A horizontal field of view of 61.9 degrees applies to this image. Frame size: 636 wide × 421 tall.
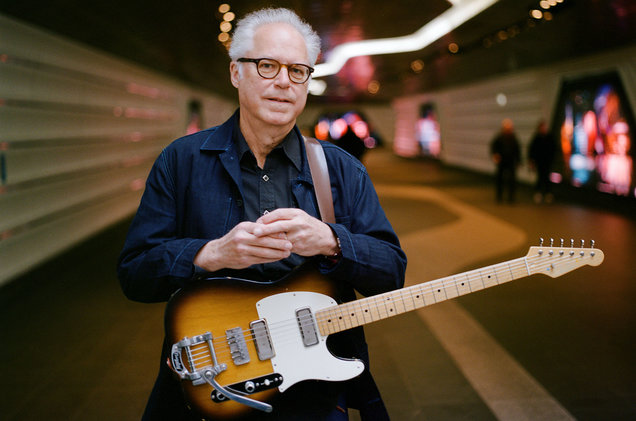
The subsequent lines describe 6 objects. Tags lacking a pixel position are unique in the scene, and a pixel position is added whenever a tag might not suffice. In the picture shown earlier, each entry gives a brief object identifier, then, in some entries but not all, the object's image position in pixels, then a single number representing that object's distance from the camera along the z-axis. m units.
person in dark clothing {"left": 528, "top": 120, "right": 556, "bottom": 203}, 10.72
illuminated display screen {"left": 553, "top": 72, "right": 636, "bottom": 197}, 10.04
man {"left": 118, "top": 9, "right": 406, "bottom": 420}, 1.47
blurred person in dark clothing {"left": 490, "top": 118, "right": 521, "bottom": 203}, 11.45
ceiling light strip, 7.05
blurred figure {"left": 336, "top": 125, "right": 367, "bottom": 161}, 11.46
